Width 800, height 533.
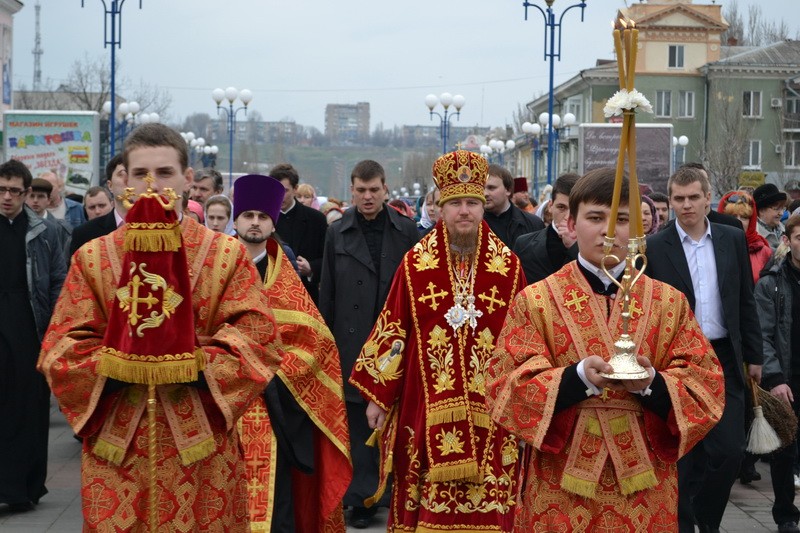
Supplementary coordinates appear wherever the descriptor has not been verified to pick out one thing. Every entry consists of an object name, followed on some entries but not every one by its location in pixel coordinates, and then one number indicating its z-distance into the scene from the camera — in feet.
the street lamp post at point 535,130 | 126.72
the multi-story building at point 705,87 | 220.23
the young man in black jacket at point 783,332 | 27.71
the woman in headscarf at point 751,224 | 35.29
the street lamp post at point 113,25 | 76.54
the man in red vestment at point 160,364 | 14.30
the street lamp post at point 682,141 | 161.58
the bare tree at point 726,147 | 182.09
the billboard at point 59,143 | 70.49
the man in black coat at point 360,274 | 29.78
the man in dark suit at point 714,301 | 24.18
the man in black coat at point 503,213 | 30.22
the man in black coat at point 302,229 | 36.96
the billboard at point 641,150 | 66.18
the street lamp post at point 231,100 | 123.54
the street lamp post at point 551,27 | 80.12
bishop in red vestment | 22.26
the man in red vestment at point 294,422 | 22.30
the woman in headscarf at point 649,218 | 24.44
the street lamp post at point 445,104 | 115.96
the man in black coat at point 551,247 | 25.67
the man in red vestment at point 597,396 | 14.14
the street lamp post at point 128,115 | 117.64
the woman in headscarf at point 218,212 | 33.35
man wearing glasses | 28.84
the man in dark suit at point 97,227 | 28.45
